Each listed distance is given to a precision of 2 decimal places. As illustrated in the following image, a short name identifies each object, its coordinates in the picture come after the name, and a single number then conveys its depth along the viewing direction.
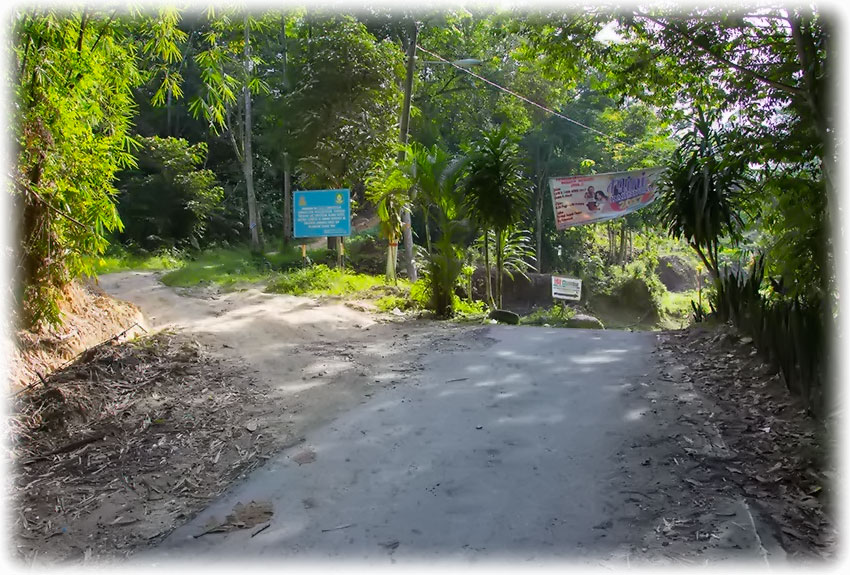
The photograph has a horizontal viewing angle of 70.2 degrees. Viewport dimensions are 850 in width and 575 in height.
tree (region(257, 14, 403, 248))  17.61
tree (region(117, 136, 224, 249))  21.62
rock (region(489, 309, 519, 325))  10.43
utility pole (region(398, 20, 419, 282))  14.70
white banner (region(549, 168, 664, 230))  14.98
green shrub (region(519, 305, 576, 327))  12.16
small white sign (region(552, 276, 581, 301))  16.20
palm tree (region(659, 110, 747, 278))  9.52
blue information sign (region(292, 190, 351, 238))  13.97
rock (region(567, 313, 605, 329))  12.41
